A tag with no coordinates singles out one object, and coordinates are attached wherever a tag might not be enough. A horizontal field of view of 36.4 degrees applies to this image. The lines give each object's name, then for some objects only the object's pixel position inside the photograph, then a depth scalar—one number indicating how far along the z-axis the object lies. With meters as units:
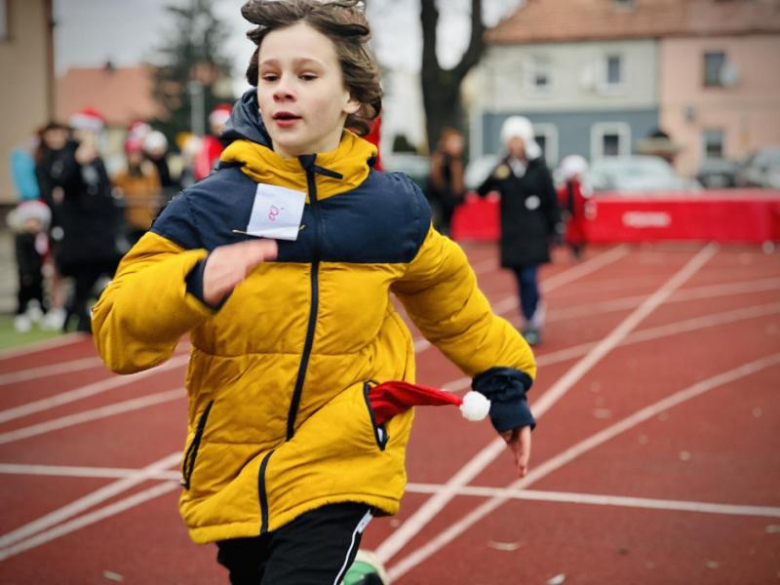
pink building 52.72
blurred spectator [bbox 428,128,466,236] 15.30
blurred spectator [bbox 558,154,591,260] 18.91
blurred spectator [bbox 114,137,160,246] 13.44
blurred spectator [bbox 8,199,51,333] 12.12
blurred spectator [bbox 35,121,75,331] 11.04
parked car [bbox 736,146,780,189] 36.25
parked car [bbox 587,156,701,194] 27.44
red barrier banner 21.97
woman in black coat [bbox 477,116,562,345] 10.44
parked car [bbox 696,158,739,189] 39.53
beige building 20.86
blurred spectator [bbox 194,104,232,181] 10.48
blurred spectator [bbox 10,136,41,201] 12.44
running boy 2.74
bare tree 22.91
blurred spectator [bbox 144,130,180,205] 14.04
